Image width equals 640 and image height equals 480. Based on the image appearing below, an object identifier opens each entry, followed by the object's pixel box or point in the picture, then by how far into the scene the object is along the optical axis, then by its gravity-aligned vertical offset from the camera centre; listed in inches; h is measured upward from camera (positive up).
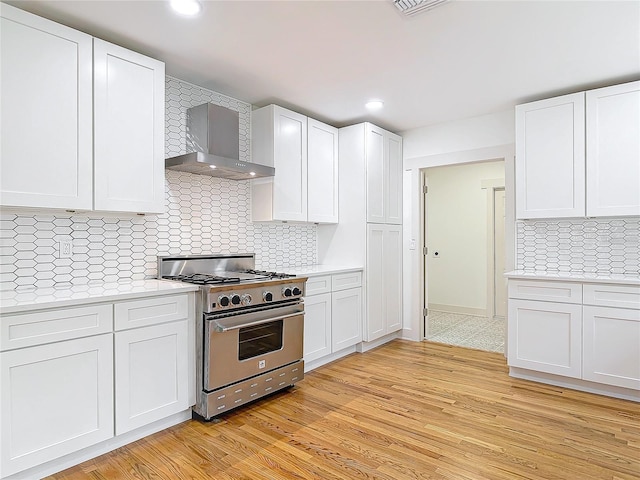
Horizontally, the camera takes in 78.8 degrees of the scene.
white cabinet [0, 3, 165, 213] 80.7 +27.3
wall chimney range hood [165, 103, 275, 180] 114.8 +30.3
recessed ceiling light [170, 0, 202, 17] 83.7 +50.9
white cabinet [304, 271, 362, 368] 139.2 -29.2
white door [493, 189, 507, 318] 229.0 -5.8
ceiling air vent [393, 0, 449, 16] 83.4 +51.0
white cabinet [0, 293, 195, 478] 72.8 -29.1
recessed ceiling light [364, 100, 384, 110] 145.8 +51.6
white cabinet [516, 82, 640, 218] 121.7 +28.2
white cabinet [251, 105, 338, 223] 141.1 +28.5
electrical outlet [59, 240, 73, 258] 96.7 -2.4
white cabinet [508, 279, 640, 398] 116.3 -29.2
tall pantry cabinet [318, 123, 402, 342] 164.4 +6.7
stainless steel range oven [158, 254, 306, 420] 101.7 -26.0
